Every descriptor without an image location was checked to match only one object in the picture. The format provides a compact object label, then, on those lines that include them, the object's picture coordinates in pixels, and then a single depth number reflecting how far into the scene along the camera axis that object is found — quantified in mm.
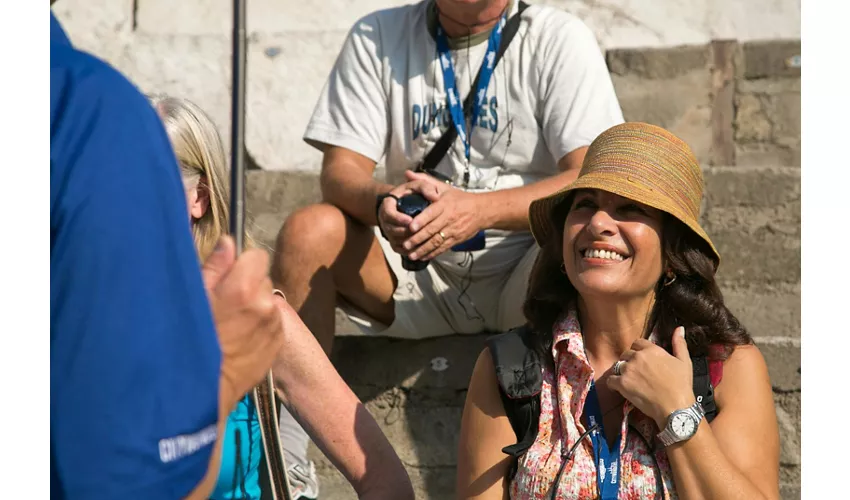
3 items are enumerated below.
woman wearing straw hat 4340
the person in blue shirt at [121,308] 1876
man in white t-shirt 5902
